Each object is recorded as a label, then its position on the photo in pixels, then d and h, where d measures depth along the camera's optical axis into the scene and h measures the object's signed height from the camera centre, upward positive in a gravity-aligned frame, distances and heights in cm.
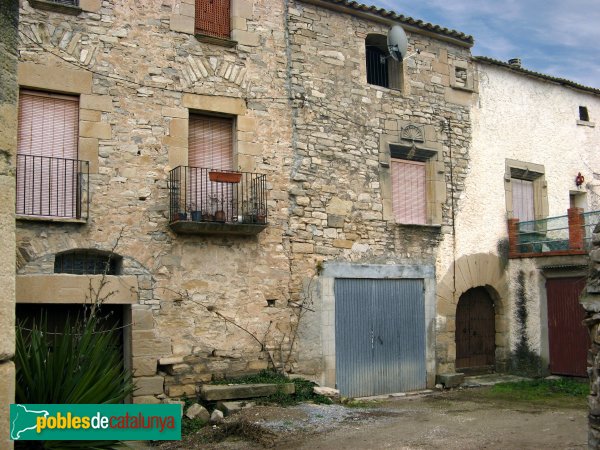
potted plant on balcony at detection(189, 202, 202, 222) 888 +97
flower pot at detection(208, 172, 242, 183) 907 +154
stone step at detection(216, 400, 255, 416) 831 -163
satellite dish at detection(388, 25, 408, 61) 1109 +418
